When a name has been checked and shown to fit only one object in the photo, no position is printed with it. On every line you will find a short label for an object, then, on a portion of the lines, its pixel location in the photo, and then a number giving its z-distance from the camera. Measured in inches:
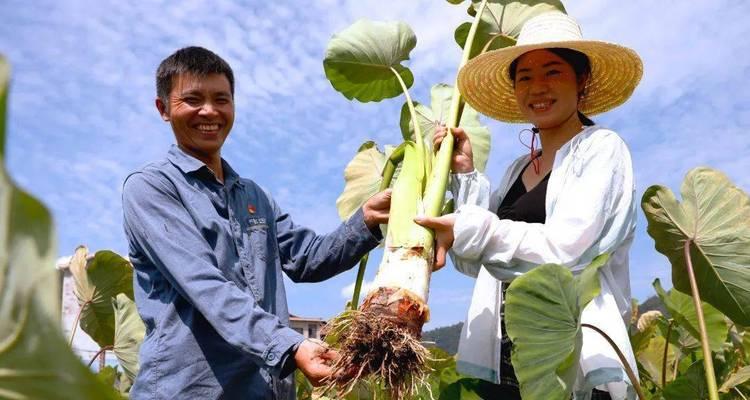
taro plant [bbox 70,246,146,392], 134.3
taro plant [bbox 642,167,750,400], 73.6
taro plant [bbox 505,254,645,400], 54.5
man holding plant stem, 57.9
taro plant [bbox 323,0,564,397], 59.1
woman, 59.2
